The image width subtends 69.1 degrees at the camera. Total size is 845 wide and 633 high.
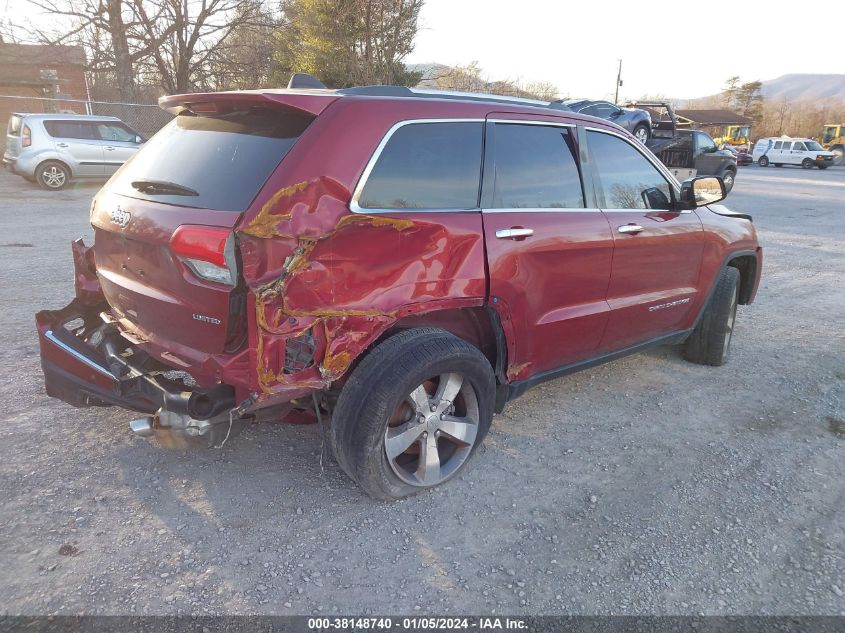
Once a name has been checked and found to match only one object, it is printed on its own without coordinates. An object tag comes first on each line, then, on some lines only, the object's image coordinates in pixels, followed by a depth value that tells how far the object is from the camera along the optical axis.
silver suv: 13.69
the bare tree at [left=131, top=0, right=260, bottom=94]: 25.58
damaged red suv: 2.47
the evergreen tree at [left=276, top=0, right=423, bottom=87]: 22.27
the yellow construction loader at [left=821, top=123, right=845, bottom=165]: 42.53
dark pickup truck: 18.25
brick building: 24.88
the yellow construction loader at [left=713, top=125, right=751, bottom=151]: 46.47
